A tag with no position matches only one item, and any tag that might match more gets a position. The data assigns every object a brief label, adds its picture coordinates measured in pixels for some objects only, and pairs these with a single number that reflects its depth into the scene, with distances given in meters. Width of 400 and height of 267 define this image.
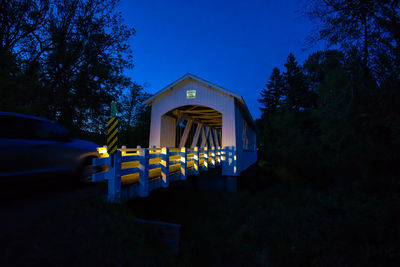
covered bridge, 9.47
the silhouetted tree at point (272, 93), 45.28
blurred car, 3.00
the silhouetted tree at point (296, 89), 36.78
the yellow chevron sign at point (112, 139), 3.85
